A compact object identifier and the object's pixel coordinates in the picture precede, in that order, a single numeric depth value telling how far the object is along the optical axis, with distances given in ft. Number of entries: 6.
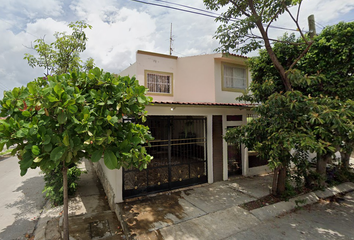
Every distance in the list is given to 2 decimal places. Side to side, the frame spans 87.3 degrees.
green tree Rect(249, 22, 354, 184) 17.25
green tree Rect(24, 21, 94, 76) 25.44
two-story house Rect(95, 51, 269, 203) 20.61
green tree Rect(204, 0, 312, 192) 19.22
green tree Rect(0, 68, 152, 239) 8.80
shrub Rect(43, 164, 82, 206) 19.24
